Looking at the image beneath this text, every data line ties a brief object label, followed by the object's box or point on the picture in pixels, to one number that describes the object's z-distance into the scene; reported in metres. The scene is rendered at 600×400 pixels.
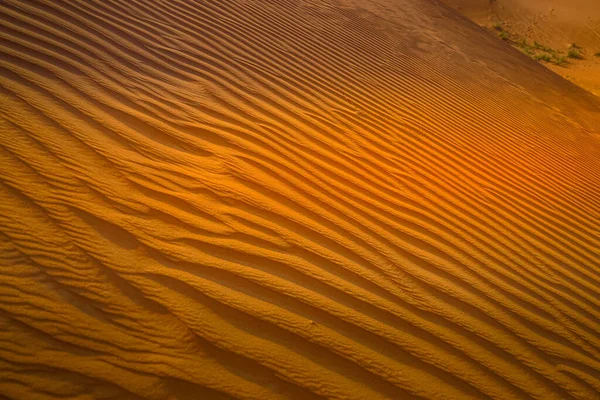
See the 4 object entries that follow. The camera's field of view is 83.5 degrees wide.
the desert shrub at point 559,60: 11.71
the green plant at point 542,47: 12.99
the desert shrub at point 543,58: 11.73
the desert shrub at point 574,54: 12.67
